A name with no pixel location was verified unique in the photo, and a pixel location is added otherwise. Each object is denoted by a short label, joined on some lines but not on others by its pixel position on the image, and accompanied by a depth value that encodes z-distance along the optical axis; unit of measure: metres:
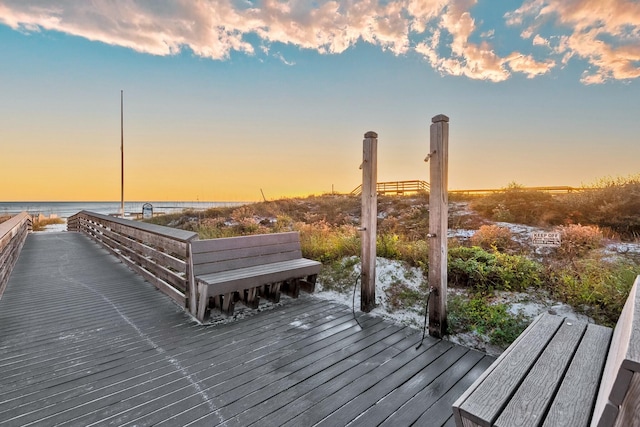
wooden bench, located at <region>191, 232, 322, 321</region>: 3.55
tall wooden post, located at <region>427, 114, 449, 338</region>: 3.04
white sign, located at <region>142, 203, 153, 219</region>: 15.78
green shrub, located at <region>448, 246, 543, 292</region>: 3.84
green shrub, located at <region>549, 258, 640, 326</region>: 3.04
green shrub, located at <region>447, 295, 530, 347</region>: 2.94
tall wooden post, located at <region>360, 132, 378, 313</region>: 3.77
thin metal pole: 16.92
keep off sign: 5.31
